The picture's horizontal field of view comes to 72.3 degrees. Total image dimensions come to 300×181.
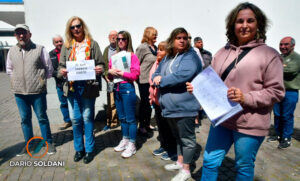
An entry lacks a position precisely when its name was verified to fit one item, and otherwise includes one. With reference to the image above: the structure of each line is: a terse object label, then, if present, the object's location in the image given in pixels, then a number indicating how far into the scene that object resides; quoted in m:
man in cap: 3.24
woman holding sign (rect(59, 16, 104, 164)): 3.09
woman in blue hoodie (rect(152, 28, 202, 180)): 2.51
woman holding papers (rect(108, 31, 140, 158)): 3.37
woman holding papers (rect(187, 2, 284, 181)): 1.65
